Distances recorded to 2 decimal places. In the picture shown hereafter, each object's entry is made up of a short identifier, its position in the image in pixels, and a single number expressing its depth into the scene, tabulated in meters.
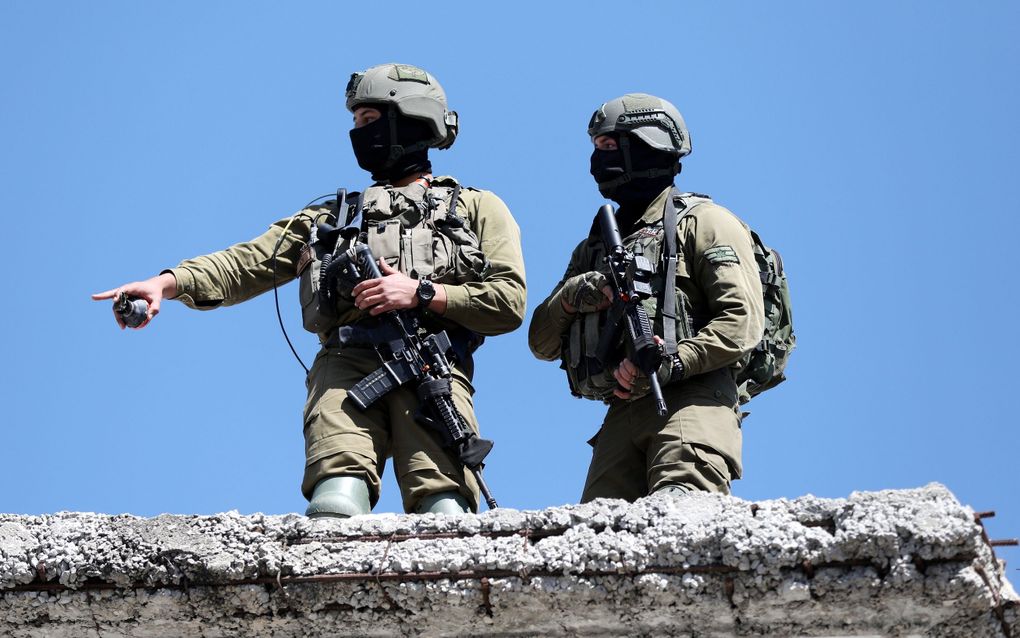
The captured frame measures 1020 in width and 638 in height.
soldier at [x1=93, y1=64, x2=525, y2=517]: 14.49
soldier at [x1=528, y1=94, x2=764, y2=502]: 14.45
